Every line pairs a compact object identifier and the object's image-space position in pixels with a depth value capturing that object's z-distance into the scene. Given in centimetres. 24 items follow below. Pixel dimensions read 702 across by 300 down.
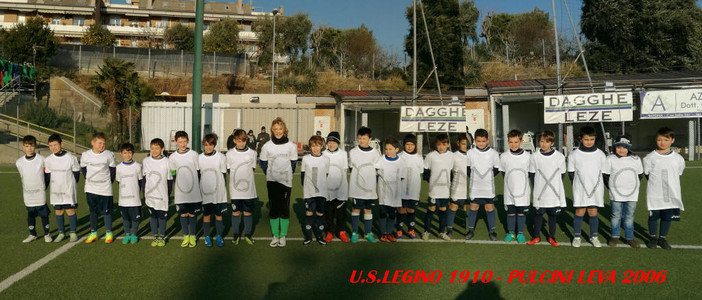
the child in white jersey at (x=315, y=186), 710
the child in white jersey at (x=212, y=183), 699
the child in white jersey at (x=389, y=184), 722
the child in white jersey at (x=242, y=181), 701
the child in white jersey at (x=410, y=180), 734
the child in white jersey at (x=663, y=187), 671
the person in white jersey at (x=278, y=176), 699
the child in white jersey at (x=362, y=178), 722
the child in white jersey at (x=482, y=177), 740
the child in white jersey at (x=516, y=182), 714
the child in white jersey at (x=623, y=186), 686
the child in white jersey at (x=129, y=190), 710
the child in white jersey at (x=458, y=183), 749
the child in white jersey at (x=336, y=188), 718
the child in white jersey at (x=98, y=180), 715
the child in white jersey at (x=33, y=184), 715
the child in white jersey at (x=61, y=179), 720
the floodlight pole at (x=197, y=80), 1149
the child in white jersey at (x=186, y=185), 695
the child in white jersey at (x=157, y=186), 704
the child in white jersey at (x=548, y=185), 700
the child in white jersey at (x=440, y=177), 743
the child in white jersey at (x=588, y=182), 691
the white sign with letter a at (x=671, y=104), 1927
